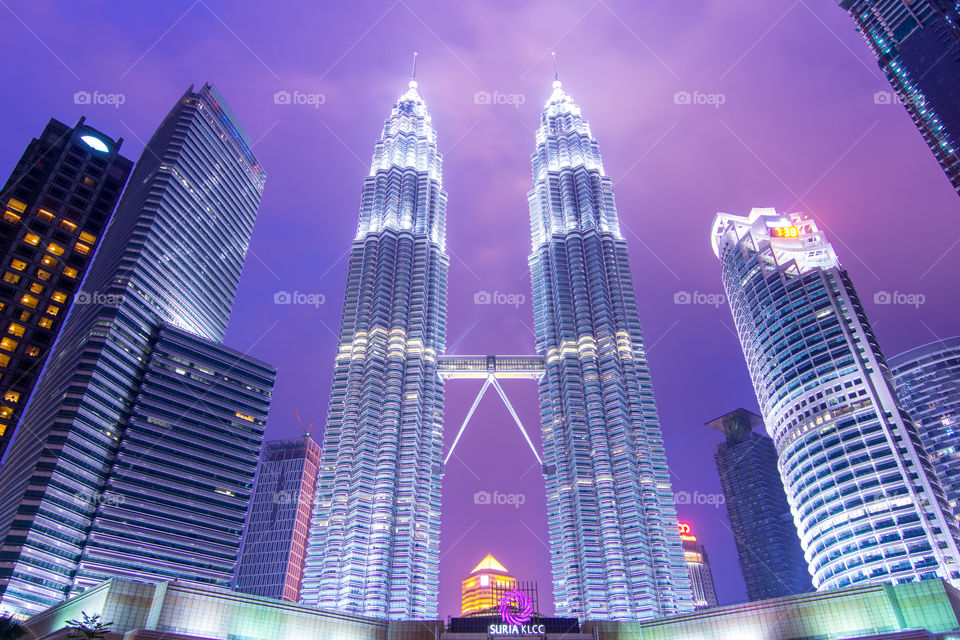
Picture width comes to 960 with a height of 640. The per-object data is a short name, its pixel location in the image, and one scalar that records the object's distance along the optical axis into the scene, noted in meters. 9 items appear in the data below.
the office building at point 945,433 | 183.88
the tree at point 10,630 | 77.71
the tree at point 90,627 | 68.62
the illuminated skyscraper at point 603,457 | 148.33
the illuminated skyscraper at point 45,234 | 128.75
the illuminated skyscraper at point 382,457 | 150.12
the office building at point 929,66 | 171.12
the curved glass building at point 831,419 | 130.38
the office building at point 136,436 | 141.00
